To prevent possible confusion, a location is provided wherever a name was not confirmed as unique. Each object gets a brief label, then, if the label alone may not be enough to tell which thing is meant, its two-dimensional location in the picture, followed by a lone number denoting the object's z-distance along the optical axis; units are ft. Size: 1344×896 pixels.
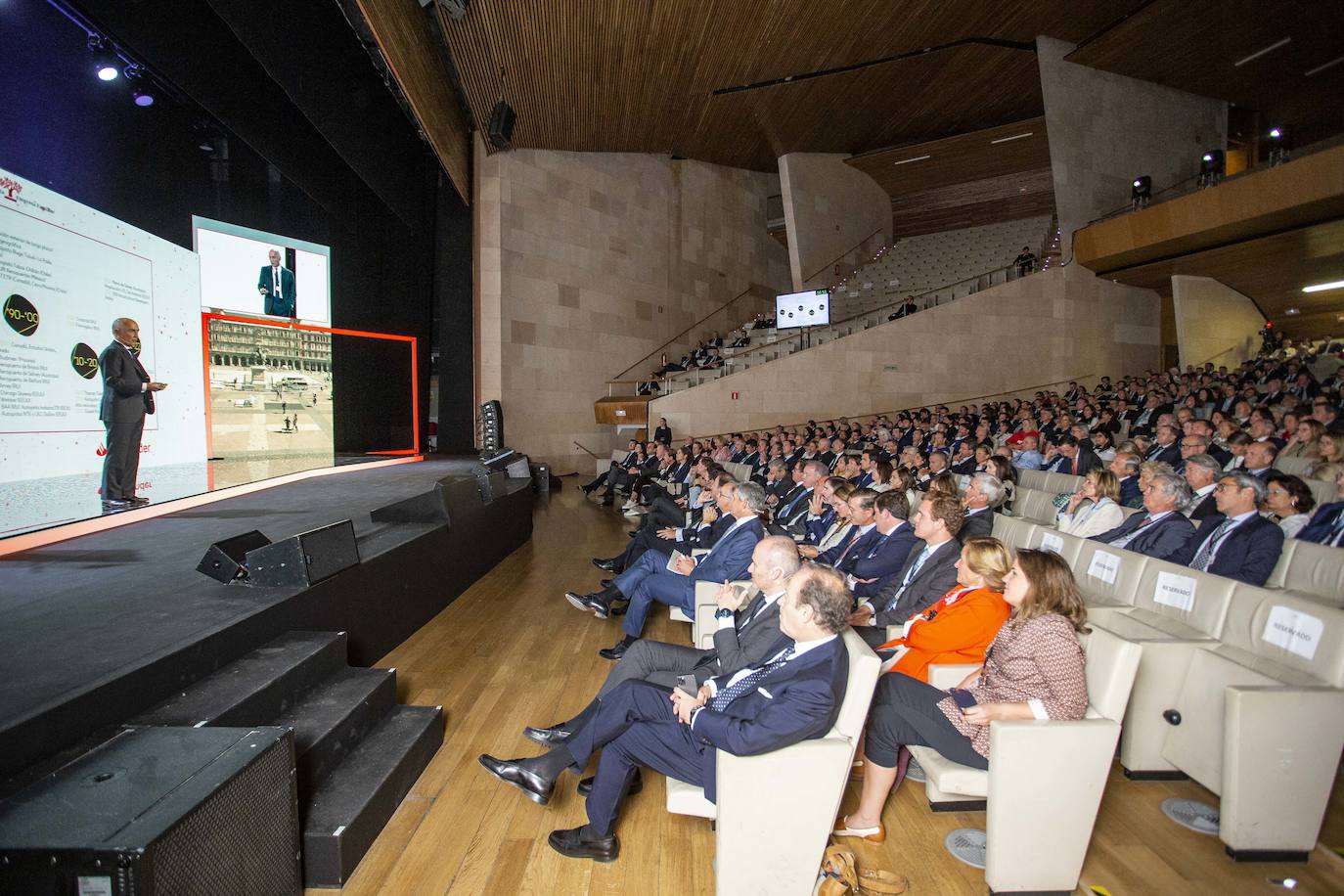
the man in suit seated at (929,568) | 9.20
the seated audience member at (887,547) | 11.16
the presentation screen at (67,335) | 11.78
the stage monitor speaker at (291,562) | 9.36
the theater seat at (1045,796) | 5.93
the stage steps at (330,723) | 6.49
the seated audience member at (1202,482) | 12.14
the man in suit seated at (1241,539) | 9.56
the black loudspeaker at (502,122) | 29.84
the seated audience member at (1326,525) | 10.77
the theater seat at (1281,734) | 6.23
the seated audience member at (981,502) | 12.80
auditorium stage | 5.98
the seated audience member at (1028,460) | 23.06
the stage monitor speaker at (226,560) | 9.48
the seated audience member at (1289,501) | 11.28
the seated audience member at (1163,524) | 10.82
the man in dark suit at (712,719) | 5.83
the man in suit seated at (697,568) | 11.78
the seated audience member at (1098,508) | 12.66
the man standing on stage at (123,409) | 13.93
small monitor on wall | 45.01
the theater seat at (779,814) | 5.78
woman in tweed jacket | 6.29
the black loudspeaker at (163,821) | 4.12
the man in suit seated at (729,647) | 7.60
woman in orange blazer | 7.53
